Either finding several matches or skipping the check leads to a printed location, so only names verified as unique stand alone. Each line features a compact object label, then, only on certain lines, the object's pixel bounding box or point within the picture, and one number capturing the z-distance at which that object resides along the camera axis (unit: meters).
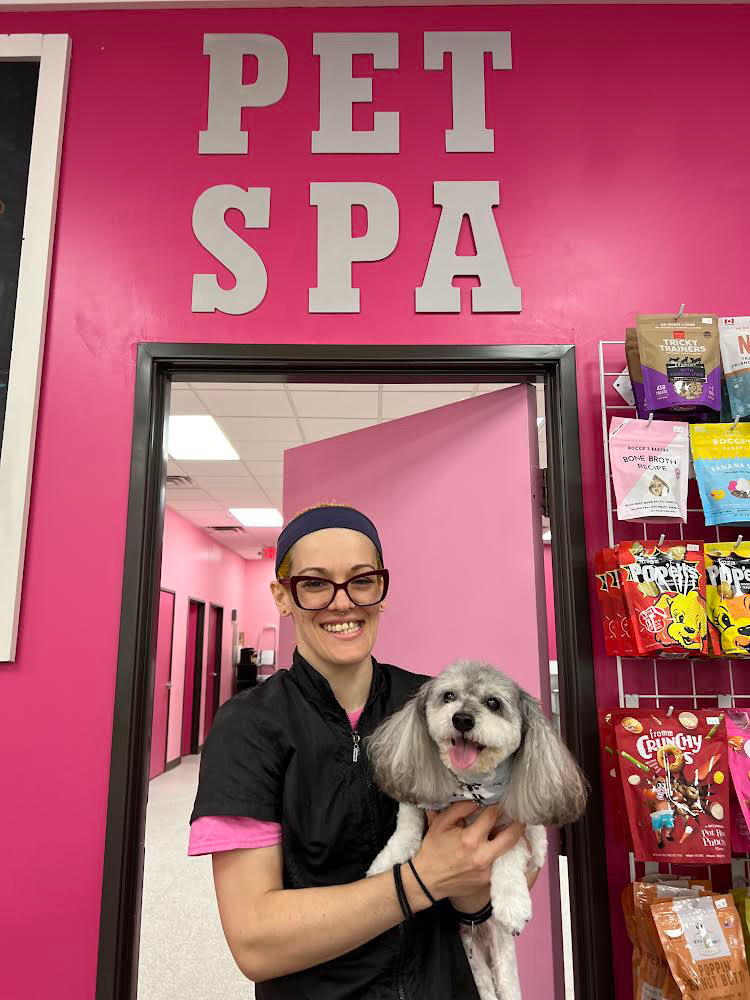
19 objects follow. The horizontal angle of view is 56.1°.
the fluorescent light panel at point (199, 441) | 5.32
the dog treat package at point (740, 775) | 1.52
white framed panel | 1.80
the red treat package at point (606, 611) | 1.66
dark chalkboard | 1.95
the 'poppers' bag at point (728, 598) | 1.63
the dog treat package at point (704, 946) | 1.39
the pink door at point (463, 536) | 2.05
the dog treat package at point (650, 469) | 1.68
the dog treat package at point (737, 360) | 1.73
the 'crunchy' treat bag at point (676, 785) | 1.49
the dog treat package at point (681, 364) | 1.69
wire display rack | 1.75
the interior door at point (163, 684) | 7.67
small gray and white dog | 1.16
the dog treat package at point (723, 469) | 1.66
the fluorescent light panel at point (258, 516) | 8.30
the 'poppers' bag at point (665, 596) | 1.59
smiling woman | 1.07
